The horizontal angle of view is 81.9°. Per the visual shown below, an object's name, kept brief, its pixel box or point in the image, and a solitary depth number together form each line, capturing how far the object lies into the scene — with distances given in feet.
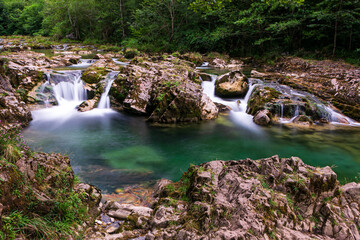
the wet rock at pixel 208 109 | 33.30
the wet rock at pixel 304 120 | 31.63
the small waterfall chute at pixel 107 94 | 36.86
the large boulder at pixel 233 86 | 39.78
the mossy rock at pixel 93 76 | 39.81
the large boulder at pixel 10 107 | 25.54
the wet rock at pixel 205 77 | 44.91
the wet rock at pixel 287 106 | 32.73
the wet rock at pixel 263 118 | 31.78
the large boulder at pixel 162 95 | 31.81
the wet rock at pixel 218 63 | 66.70
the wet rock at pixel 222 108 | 37.38
